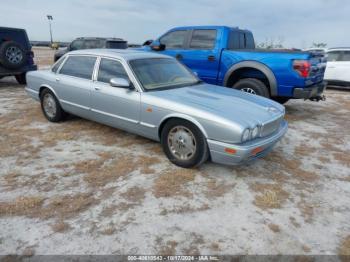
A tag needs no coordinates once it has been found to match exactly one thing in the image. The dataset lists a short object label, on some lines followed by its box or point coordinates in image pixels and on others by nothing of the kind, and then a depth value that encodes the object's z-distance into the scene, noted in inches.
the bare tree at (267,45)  1191.3
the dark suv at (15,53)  337.5
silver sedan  136.9
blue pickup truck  233.5
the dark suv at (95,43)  543.5
